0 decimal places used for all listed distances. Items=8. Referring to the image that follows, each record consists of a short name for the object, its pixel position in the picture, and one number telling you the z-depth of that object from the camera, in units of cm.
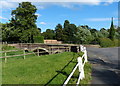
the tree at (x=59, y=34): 3854
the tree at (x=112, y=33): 3162
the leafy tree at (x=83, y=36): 3270
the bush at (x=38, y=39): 2932
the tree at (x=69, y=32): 3531
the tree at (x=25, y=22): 3035
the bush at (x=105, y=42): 2859
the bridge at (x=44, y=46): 1367
